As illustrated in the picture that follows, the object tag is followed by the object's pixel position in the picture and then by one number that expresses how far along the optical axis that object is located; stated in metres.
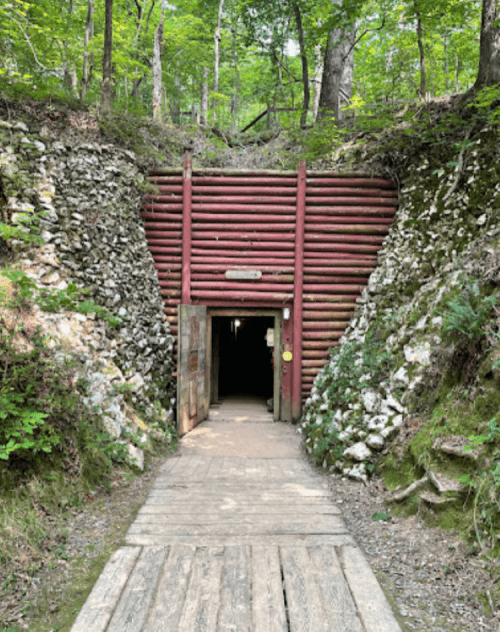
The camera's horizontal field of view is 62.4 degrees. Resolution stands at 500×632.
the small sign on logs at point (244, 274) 8.25
